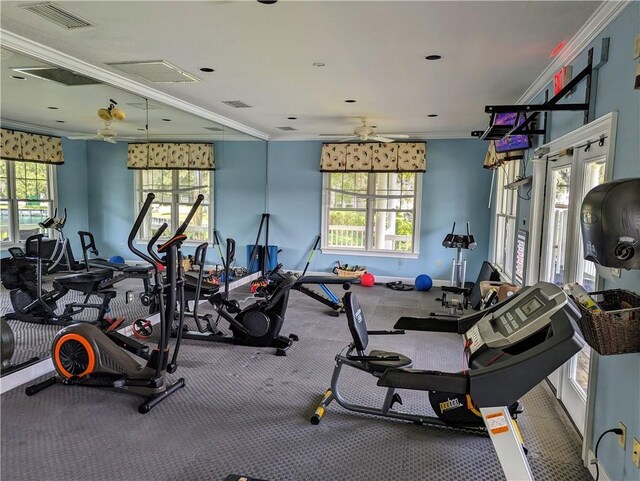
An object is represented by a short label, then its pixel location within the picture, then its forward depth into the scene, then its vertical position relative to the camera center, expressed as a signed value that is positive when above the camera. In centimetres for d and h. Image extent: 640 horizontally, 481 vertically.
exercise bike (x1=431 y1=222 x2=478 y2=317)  562 -116
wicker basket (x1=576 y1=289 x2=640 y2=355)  168 -48
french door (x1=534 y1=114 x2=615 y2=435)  255 -6
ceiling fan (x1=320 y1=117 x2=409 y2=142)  576 +100
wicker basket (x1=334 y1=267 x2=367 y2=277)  744 -122
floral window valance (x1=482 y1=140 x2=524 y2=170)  453 +63
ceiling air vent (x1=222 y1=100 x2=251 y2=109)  507 +122
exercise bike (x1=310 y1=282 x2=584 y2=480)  123 -48
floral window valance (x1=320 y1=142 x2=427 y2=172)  715 +85
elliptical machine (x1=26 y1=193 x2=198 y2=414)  294 -116
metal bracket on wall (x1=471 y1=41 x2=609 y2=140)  252 +71
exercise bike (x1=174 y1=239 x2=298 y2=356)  405 -119
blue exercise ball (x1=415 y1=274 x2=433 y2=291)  692 -126
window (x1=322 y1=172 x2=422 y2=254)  744 -12
